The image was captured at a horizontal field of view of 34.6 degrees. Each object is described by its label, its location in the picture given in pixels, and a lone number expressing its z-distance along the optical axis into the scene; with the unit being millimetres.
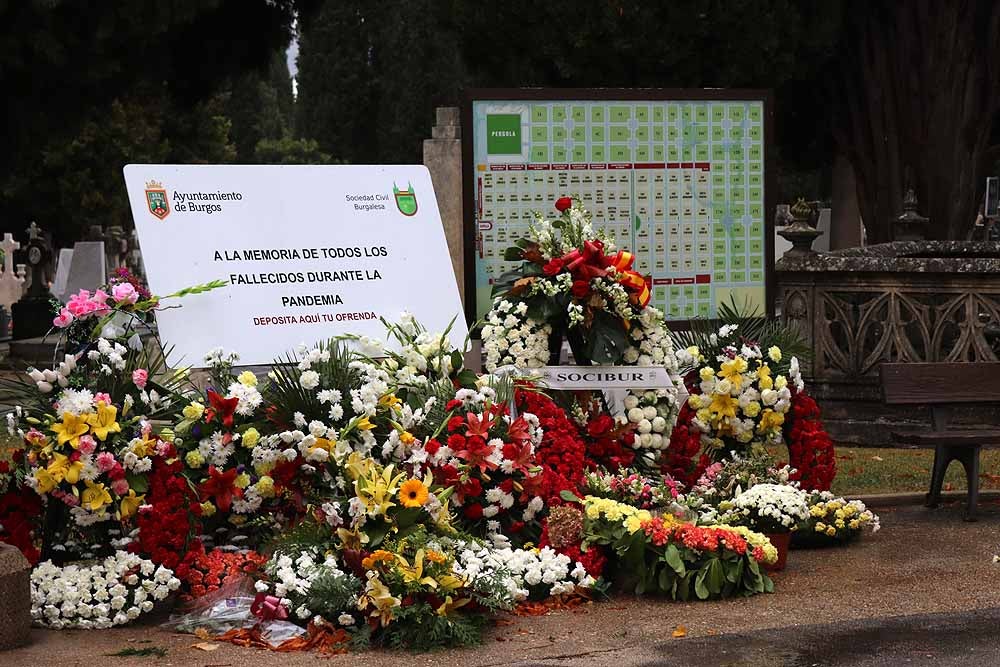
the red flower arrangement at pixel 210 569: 7008
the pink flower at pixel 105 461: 6805
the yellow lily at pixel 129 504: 6902
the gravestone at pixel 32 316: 22516
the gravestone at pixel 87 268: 24609
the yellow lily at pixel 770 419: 8438
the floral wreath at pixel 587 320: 8211
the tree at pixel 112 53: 17031
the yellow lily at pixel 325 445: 6980
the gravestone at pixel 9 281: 26875
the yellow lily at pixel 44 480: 6781
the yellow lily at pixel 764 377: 8445
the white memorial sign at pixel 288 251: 8141
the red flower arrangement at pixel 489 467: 7090
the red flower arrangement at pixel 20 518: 7074
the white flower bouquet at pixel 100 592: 6734
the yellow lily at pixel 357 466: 6793
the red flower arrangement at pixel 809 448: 8523
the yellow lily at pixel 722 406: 8469
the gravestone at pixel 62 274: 27141
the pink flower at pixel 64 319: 7406
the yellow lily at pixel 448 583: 6422
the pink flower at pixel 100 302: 7492
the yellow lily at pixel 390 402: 7156
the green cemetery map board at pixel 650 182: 9625
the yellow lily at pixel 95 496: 6863
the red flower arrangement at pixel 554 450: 7547
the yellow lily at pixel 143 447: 6914
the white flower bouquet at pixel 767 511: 7566
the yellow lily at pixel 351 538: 6680
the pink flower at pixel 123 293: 7578
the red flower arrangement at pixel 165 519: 6930
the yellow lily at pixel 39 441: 6865
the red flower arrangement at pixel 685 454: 8594
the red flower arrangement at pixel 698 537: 7129
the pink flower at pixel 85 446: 6801
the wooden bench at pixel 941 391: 9188
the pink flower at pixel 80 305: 7414
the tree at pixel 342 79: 50656
